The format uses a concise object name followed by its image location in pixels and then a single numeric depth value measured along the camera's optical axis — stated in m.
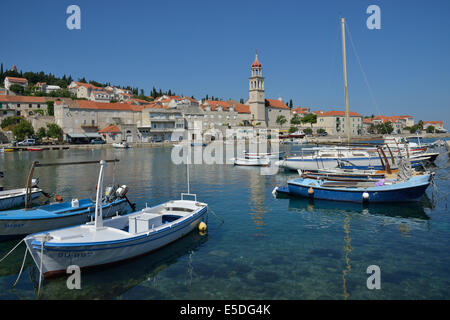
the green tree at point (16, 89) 125.69
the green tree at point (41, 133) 84.00
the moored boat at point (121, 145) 80.13
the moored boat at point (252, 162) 42.84
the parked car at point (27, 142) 76.56
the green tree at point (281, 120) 141.88
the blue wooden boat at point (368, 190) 19.09
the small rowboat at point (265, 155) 45.72
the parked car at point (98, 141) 87.38
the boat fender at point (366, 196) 19.31
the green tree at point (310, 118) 144.38
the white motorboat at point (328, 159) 33.31
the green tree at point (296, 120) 145.75
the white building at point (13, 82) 132.50
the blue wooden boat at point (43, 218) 13.14
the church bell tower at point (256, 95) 128.38
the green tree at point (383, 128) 151.88
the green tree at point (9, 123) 85.94
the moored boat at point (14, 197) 18.92
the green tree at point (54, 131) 82.81
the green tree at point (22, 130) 80.00
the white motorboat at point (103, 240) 9.88
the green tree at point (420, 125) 170.25
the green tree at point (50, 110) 97.20
